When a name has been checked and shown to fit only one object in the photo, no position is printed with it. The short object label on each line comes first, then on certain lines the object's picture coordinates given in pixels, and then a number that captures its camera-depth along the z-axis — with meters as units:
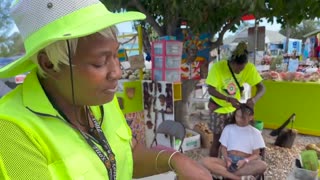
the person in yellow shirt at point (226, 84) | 4.08
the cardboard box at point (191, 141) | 4.70
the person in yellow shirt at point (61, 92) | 0.71
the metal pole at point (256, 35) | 5.93
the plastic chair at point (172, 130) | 3.63
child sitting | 3.19
